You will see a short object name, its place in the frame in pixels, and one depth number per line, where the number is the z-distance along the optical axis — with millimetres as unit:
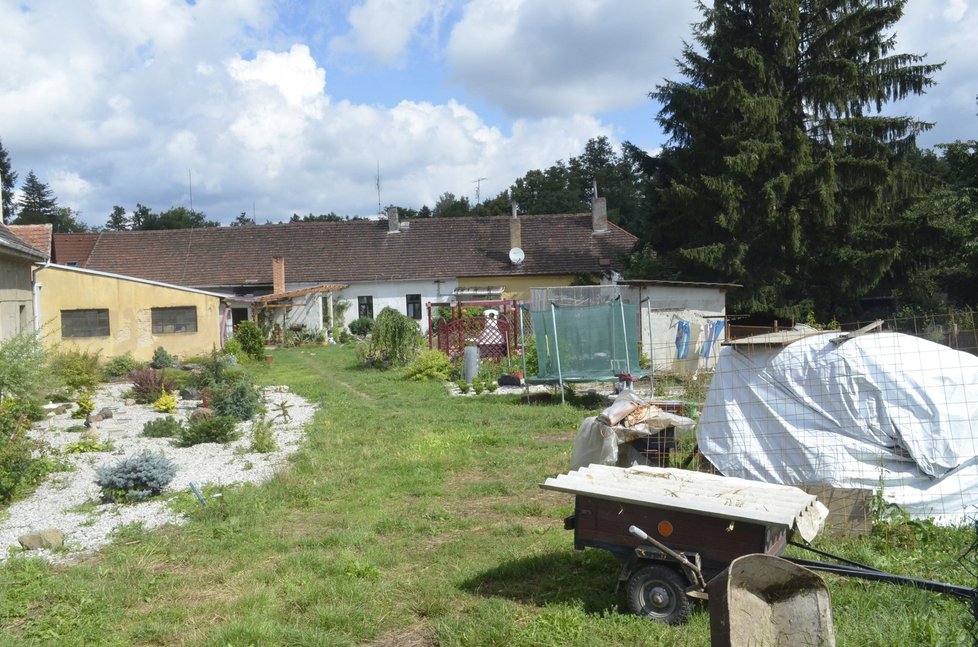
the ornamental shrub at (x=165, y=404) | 15320
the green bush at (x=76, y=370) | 16672
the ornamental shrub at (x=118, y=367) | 22297
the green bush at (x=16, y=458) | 8812
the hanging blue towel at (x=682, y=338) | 19922
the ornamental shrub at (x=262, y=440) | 11445
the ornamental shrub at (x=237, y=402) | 14047
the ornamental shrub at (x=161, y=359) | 24031
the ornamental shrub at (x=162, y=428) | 12734
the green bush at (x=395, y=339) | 23125
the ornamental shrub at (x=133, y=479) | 8766
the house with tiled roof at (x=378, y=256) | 39719
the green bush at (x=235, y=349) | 26848
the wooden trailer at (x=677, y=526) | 4773
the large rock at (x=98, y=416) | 13609
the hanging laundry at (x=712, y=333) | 19823
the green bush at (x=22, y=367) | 11125
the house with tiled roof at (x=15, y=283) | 16688
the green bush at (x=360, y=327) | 37906
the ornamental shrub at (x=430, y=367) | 19978
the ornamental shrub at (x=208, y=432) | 12125
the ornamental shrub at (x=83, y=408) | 14500
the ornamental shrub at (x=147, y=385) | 16594
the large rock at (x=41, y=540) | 7105
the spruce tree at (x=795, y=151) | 25812
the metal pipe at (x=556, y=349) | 15244
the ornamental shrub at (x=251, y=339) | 27453
